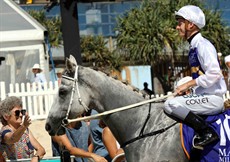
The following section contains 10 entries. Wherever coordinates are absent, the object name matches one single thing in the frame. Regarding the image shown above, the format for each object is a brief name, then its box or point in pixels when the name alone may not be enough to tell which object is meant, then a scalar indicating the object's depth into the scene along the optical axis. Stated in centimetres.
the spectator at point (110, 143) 1190
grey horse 971
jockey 930
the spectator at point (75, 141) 1223
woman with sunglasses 1158
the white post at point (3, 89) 2582
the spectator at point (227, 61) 1491
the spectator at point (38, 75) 2718
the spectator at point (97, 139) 1251
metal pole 2811
